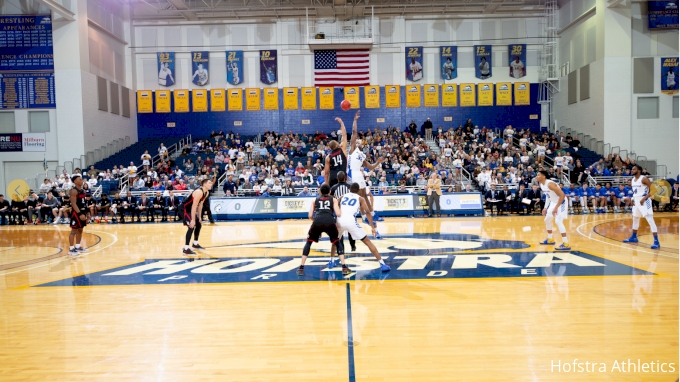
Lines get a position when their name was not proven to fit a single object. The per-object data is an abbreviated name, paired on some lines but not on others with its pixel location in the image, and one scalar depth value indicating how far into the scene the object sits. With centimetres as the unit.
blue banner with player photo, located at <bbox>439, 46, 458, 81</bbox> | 3269
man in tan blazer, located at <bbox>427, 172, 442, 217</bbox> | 2067
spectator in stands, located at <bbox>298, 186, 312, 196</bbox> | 2203
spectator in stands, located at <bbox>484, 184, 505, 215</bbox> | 2138
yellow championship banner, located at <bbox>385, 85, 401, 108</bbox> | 3294
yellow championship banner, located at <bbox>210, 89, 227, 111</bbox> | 3319
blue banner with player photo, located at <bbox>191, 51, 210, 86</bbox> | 3288
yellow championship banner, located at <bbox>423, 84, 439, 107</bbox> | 3288
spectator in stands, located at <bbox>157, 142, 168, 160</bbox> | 2954
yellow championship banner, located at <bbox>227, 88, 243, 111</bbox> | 3309
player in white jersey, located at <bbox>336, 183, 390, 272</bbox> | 817
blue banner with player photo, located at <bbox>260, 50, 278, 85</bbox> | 3275
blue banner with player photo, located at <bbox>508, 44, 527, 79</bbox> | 3256
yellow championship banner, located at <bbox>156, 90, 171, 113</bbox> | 3331
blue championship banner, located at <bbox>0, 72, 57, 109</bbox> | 2703
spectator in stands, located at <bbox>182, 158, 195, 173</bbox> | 2769
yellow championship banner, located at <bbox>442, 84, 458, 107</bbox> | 3284
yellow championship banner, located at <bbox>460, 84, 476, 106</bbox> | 3288
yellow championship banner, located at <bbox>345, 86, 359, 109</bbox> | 3288
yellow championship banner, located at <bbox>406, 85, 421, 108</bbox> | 3300
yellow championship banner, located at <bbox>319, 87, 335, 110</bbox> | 3303
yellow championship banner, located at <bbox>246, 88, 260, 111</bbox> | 3306
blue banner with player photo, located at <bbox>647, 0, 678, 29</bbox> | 2634
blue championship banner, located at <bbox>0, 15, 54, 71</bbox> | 2675
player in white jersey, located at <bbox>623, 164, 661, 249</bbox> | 1121
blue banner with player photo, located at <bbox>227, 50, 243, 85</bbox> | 3281
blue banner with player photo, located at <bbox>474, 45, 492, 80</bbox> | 3262
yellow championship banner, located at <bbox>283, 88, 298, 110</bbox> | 3300
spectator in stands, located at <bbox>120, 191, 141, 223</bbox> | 2170
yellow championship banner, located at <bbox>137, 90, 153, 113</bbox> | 3326
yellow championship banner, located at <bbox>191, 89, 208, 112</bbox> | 3325
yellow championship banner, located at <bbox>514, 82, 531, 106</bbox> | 3291
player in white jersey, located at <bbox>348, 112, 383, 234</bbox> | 1116
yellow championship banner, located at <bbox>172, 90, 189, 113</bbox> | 3319
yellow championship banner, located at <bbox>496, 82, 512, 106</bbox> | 3281
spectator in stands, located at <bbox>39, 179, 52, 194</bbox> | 2330
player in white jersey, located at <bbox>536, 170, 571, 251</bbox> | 1065
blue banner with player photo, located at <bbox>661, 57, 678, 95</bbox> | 2701
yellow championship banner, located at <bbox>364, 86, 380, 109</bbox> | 3288
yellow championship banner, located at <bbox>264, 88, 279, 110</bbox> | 3300
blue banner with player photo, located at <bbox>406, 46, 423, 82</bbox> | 3272
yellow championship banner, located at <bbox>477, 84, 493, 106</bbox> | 3291
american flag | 3247
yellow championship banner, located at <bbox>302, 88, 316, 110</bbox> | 3294
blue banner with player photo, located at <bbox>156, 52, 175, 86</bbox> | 3294
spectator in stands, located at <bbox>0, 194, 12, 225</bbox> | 2155
